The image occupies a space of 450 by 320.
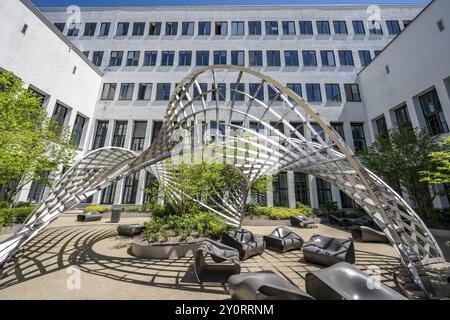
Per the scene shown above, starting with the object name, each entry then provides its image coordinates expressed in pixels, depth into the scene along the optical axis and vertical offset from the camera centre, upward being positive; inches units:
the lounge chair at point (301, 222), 579.6 -67.8
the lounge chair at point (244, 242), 289.4 -71.7
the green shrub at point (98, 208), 738.2 -45.7
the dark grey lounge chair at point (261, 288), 129.0 -69.8
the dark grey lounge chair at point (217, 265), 224.1 -87.0
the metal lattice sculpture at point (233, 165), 219.1 +66.0
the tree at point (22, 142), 392.2 +137.7
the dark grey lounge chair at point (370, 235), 387.5 -71.5
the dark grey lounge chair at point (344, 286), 139.3 -69.4
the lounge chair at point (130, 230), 414.9 -74.0
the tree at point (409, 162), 550.0 +133.8
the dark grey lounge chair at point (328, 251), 257.8 -74.0
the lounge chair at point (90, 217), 603.2 -66.9
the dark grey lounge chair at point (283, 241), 328.0 -74.4
